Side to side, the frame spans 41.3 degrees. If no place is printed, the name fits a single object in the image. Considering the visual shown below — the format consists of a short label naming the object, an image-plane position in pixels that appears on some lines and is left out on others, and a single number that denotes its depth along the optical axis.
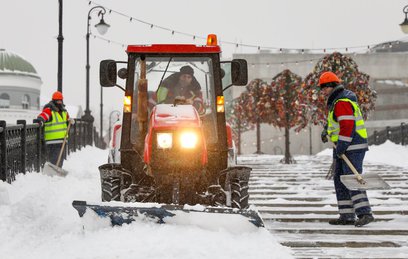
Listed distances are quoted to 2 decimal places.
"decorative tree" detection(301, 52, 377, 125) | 13.88
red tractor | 5.57
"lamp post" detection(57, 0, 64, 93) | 17.03
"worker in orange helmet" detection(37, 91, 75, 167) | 12.55
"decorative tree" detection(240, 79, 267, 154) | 28.09
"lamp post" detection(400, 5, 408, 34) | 22.10
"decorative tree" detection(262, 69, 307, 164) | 19.47
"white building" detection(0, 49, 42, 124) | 79.19
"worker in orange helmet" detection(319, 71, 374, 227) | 6.70
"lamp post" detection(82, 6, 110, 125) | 22.03
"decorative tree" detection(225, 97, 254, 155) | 32.71
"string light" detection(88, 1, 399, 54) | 19.24
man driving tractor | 6.63
